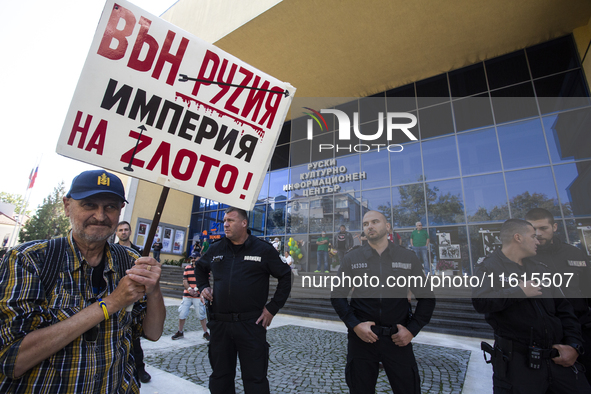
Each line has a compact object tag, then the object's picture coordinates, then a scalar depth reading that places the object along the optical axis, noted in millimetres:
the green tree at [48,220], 31938
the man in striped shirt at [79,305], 1055
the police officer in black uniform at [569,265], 2484
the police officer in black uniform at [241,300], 2568
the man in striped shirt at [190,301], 5328
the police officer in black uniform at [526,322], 2023
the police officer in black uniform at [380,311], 2266
